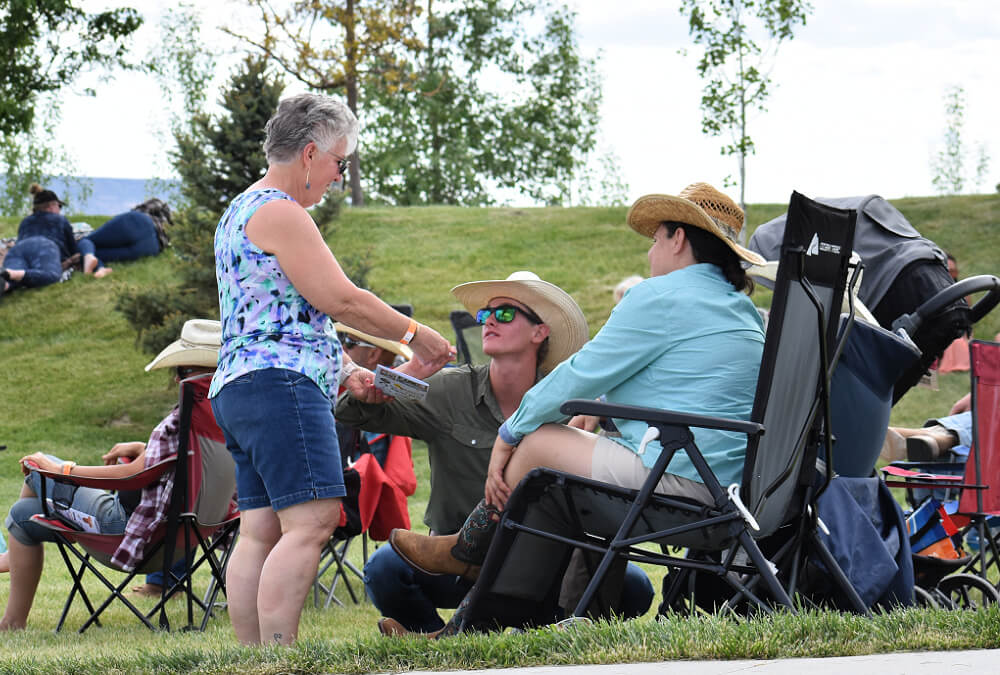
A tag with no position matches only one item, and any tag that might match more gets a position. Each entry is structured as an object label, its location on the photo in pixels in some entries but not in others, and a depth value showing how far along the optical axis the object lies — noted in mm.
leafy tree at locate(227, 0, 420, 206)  40531
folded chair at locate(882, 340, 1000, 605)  9211
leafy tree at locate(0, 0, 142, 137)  31844
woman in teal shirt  6496
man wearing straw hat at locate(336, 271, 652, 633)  7875
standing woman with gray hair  6723
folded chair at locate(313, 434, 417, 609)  11031
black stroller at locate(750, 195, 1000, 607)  7187
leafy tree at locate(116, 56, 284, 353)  26781
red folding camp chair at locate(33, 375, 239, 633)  9680
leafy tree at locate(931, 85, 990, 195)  74106
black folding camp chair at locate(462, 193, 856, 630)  6070
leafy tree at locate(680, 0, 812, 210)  33562
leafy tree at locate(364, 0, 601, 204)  68687
